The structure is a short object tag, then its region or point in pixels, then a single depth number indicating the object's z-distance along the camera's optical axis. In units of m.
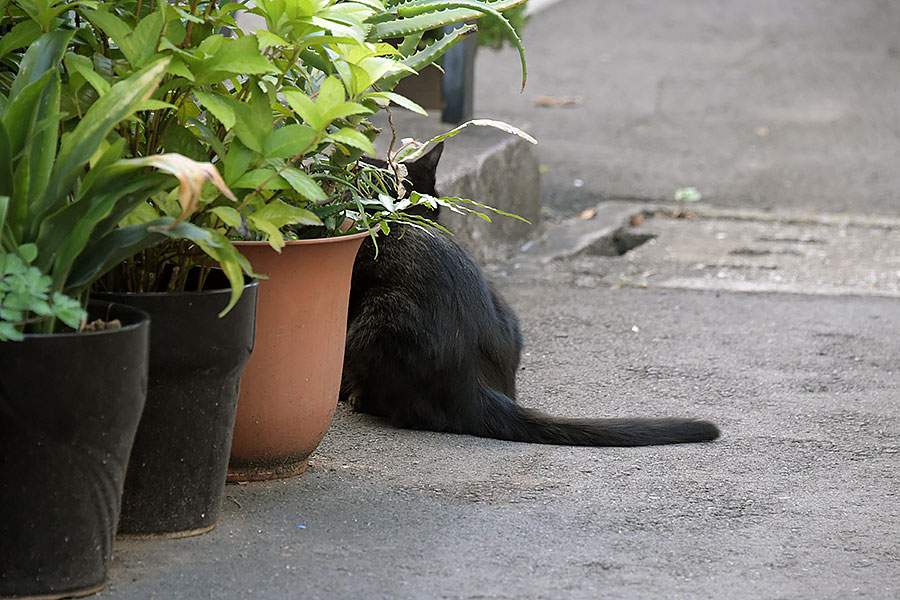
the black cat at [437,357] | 6.10
